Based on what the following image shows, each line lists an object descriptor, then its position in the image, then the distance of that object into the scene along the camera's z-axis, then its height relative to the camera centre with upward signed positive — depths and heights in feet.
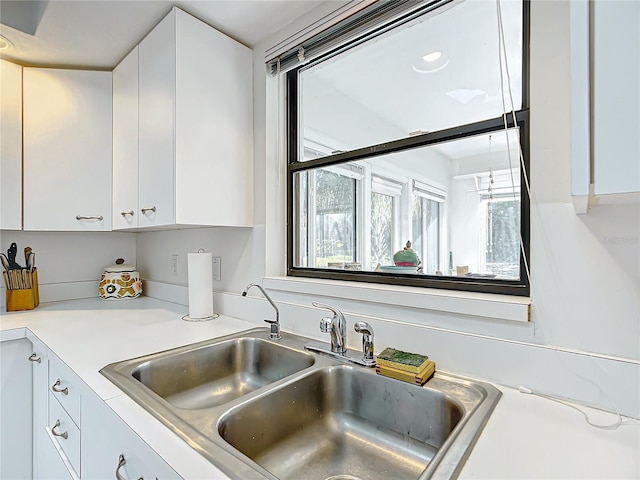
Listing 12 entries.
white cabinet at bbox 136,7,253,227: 4.49 +1.66
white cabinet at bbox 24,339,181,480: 2.36 -1.74
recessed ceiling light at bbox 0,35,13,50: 5.03 +3.06
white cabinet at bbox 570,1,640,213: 1.52 +0.66
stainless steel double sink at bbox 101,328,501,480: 2.38 -1.44
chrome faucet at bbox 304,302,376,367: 3.36 -1.04
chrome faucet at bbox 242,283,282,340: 4.31 -1.09
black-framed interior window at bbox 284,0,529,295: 3.37 +1.11
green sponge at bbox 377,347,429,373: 2.97 -1.07
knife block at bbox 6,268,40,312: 5.82 -0.94
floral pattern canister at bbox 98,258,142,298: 6.97 -0.81
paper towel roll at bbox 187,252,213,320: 5.13 -0.62
